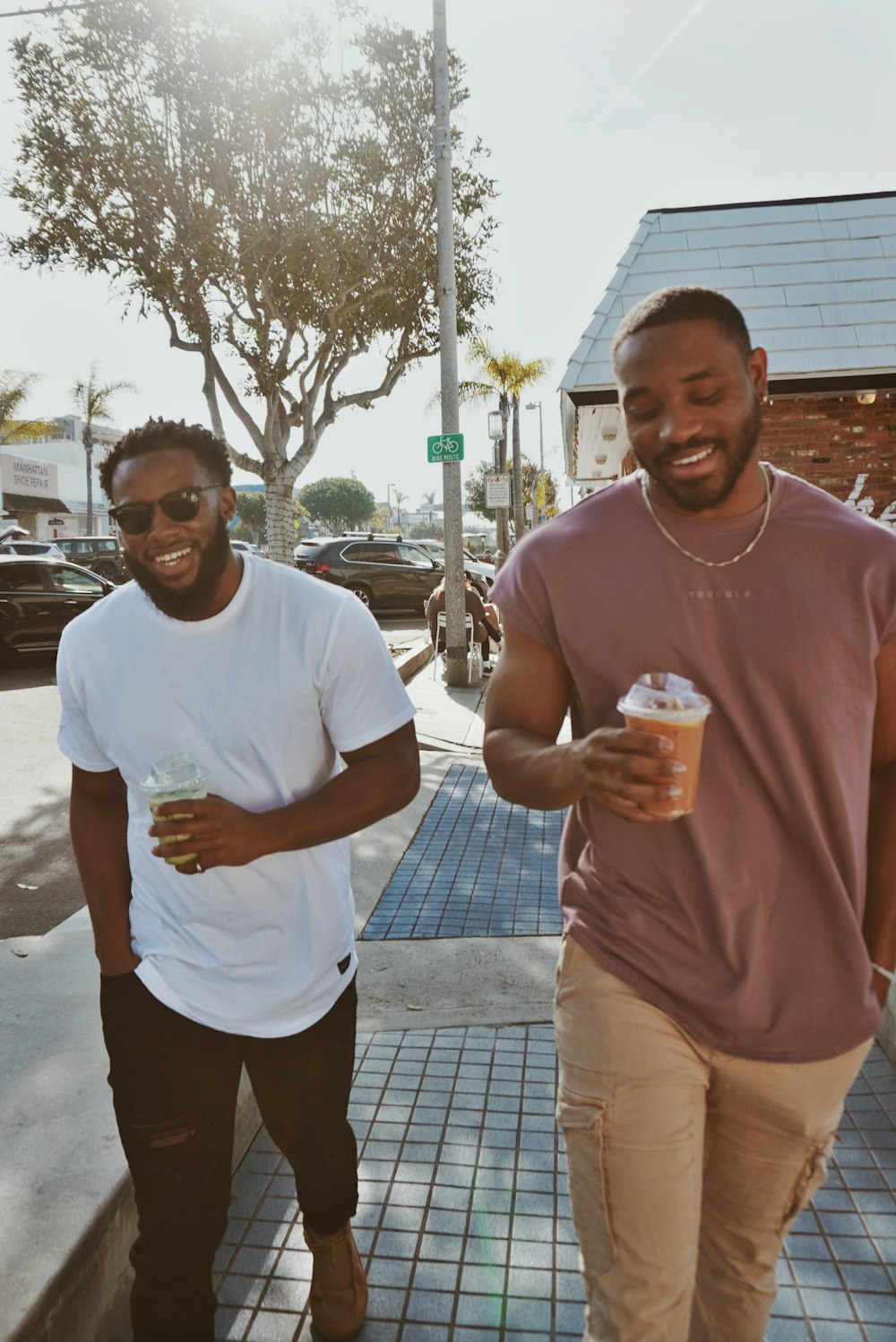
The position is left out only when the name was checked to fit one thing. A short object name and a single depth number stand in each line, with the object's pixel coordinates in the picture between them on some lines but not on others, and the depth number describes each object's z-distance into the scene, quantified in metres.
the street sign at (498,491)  18.88
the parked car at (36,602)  14.74
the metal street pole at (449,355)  12.41
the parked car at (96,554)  31.17
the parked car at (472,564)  26.02
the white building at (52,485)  49.41
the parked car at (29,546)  24.91
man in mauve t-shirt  1.60
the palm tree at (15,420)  41.59
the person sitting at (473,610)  13.01
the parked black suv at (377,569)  23.34
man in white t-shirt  1.98
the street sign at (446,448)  12.66
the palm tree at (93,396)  47.93
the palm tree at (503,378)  31.98
